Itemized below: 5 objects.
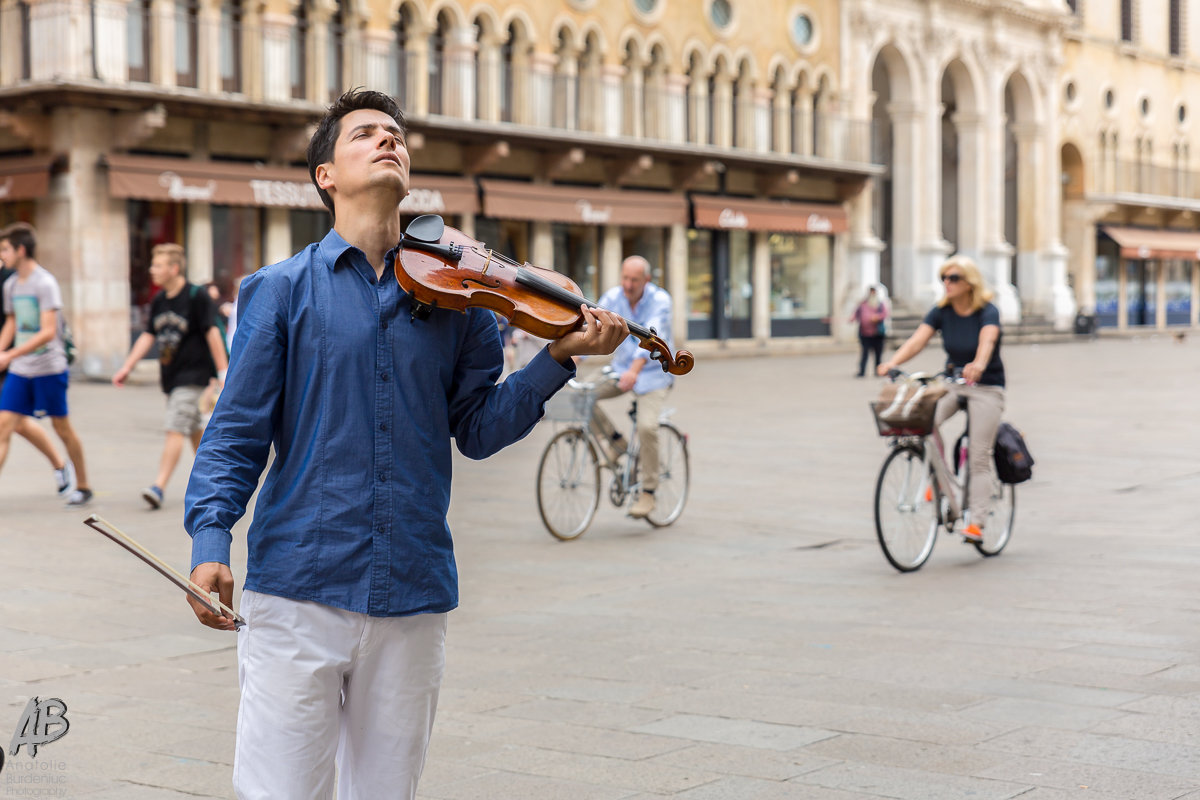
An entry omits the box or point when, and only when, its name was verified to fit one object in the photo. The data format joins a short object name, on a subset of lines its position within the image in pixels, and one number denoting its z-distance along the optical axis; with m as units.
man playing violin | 2.94
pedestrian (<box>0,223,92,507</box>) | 10.80
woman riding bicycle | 9.02
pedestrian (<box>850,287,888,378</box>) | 27.62
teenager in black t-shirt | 10.86
